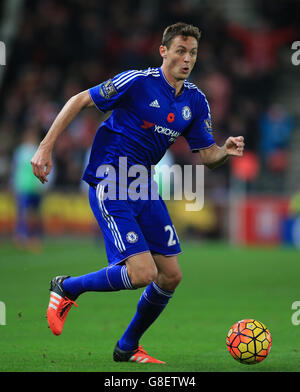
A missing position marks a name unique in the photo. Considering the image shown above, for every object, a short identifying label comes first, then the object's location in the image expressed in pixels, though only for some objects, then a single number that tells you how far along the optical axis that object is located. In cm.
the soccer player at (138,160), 1095
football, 1047
